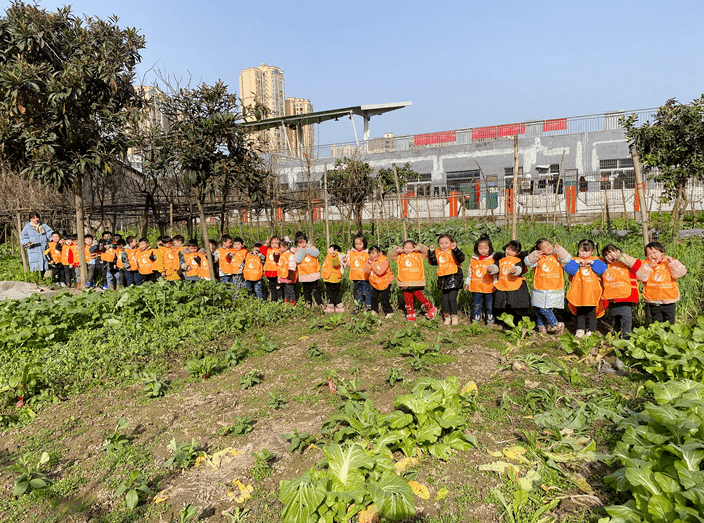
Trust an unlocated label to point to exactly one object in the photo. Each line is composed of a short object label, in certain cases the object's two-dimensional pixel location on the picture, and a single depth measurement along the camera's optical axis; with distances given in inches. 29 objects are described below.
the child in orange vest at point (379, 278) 285.3
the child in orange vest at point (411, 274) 276.2
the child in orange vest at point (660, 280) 211.8
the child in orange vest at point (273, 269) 331.6
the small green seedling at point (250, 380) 188.7
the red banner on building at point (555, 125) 945.4
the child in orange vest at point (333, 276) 306.3
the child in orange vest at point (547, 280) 239.5
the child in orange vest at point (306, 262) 314.8
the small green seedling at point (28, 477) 123.2
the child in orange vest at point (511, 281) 251.6
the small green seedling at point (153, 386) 185.8
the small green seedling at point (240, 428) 150.9
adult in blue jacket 474.9
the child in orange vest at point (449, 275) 271.4
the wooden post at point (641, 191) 239.7
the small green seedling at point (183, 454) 132.7
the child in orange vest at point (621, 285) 217.8
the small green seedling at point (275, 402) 168.2
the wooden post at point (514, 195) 278.5
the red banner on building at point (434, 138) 1095.6
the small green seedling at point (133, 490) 116.2
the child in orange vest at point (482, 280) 261.6
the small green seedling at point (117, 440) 146.2
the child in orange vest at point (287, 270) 321.1
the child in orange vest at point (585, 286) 227.8
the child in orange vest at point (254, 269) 338.6
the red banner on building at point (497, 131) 1008.9
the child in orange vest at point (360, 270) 300.0
